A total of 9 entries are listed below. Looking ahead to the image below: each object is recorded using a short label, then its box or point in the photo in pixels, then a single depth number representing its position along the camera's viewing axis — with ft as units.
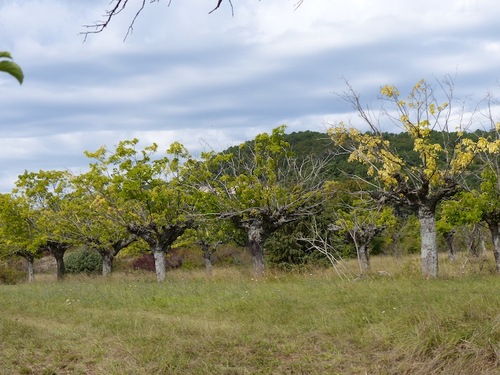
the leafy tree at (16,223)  98.07
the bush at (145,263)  151.23
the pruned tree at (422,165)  46.78
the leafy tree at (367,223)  85.74
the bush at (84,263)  143.02
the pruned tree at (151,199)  71.92
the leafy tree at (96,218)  77.78
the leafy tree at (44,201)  98.20
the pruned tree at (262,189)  65.77
